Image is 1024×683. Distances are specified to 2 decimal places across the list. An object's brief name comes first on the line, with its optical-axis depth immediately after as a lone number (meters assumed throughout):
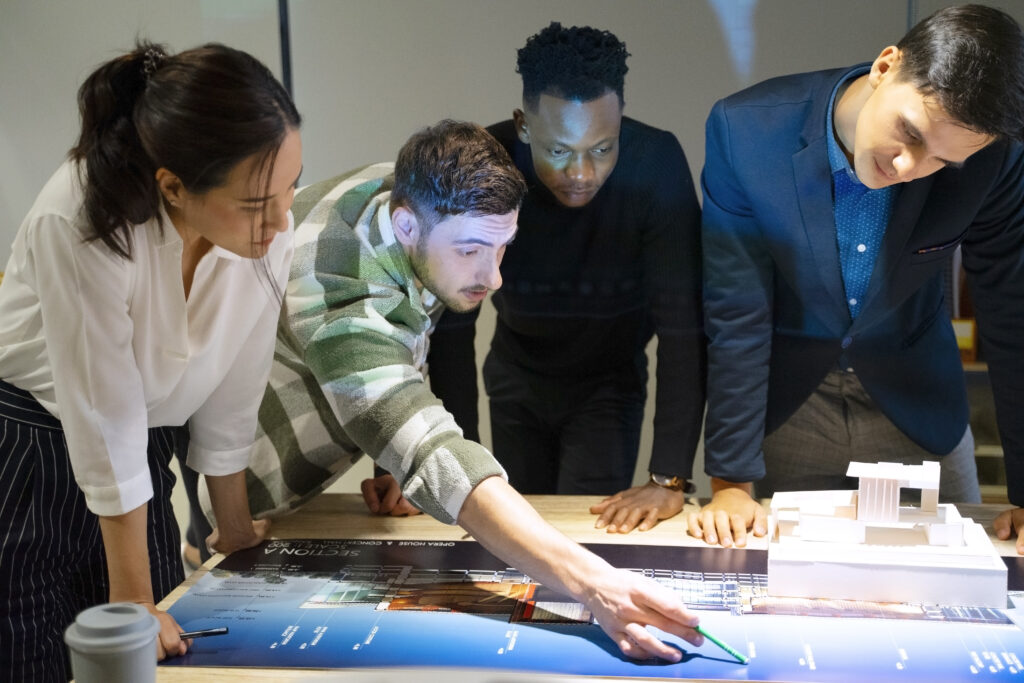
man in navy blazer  1.53
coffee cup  0.90
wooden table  1.53
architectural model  1.30
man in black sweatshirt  1.56
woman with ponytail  1.11
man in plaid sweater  1.31
